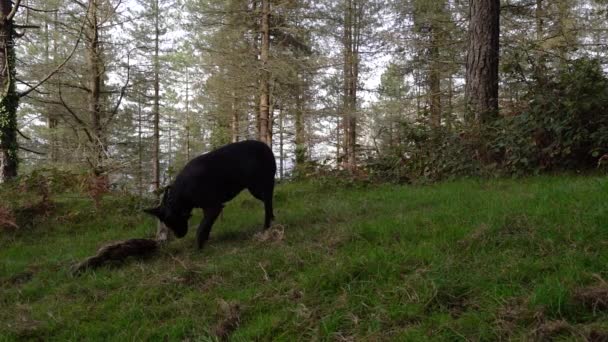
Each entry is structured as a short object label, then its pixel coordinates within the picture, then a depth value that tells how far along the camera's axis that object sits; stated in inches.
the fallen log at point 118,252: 202.1
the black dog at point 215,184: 225.5
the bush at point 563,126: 266.1
